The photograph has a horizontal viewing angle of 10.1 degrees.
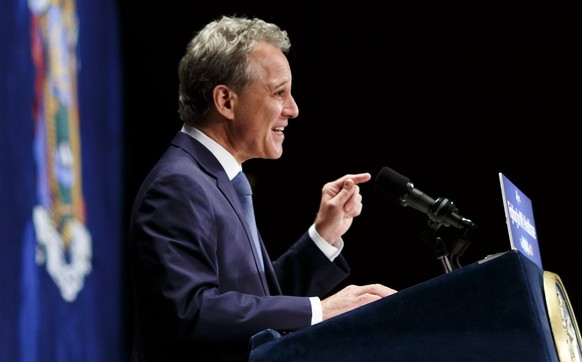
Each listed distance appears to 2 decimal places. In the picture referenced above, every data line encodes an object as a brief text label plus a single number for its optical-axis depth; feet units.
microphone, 18.93
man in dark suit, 18.25
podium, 17.39
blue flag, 19.95
